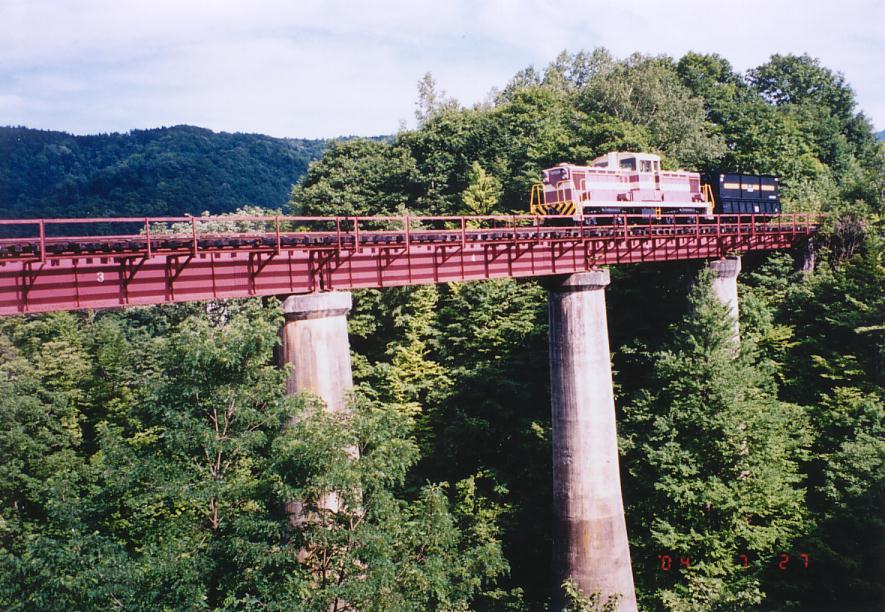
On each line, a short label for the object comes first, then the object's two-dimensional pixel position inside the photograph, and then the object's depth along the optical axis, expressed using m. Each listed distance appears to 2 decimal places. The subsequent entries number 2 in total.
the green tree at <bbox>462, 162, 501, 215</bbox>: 50.12
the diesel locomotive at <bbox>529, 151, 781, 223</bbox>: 33.16
